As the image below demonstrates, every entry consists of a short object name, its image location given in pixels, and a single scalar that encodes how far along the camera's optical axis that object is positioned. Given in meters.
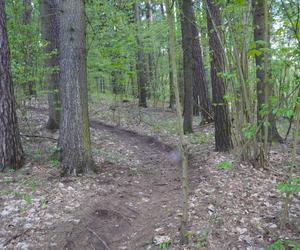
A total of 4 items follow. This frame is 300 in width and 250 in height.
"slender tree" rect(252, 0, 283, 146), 5.69
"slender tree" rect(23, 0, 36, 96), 7.41
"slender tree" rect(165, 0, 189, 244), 3.32
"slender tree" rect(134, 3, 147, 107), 15.59
